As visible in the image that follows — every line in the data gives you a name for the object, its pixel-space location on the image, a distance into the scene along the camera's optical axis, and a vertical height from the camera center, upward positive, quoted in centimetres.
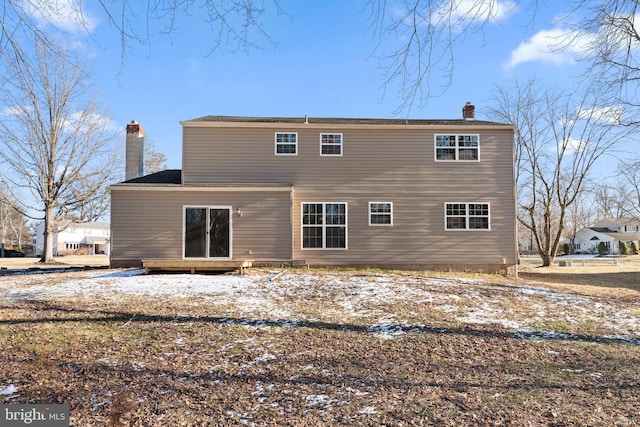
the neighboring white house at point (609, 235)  5566 -5
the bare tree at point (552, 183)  2480 +349
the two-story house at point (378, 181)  1428 +207
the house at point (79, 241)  5562 -45
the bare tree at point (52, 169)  2355 +432
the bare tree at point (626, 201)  4380 +390
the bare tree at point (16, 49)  319 +163
